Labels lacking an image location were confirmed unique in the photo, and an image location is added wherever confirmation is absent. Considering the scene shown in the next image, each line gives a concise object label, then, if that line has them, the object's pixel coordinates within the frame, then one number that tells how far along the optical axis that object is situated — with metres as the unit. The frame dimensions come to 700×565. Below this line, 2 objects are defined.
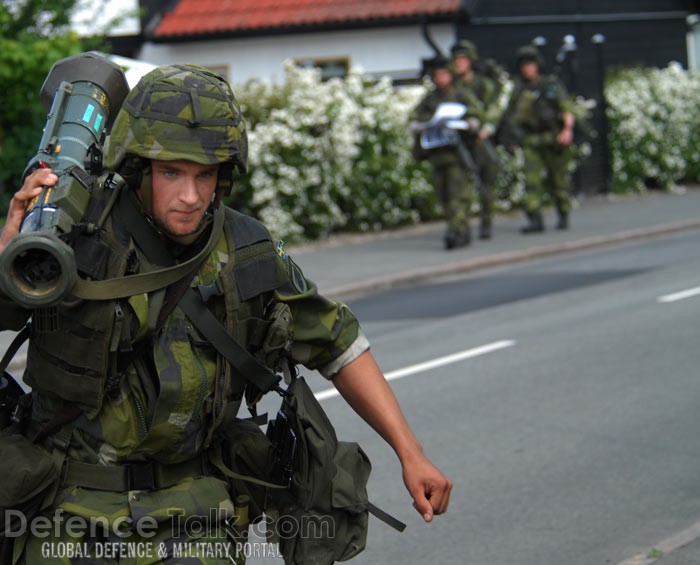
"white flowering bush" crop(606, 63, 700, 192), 23.19
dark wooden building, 22.30
